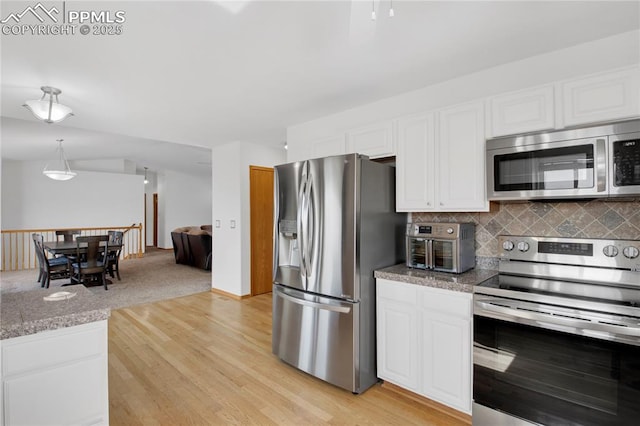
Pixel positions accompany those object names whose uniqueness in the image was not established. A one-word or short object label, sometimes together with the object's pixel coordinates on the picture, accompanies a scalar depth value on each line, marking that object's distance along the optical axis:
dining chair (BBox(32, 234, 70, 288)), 5.28
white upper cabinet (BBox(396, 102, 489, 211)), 2.23
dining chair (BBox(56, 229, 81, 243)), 6.18
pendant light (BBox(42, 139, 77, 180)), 6.07
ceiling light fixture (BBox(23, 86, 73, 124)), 2.54
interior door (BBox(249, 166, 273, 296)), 4.98
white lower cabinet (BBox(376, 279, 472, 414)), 1.98
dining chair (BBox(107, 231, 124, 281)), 6.03
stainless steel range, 1.47
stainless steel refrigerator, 2.33
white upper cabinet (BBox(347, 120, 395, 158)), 2.71
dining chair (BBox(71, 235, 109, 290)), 5.09
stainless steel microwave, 1.68
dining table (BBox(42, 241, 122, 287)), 5.06
